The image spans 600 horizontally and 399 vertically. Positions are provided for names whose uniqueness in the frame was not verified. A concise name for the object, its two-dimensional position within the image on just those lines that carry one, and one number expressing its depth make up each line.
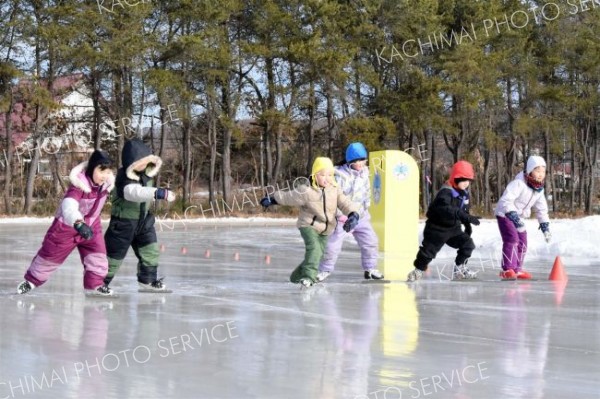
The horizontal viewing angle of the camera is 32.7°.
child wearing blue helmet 11.64
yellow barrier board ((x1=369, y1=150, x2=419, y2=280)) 17.41
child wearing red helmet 11.27
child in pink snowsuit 9.15
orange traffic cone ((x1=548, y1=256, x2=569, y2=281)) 11.63
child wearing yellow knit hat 10.55
